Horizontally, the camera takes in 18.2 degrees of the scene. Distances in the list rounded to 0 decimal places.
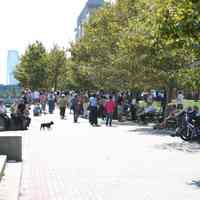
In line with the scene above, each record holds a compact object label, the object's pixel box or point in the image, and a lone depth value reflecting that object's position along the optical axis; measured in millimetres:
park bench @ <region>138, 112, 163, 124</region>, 30912
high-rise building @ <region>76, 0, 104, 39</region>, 156750
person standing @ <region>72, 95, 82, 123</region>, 33438
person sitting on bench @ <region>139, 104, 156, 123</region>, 31016
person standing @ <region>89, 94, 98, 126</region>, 30422
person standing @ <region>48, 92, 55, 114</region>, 43900
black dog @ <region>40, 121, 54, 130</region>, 26684
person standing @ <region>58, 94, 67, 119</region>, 37625
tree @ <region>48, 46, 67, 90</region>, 90188
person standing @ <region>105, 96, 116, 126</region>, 30197
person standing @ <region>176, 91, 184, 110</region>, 31769
